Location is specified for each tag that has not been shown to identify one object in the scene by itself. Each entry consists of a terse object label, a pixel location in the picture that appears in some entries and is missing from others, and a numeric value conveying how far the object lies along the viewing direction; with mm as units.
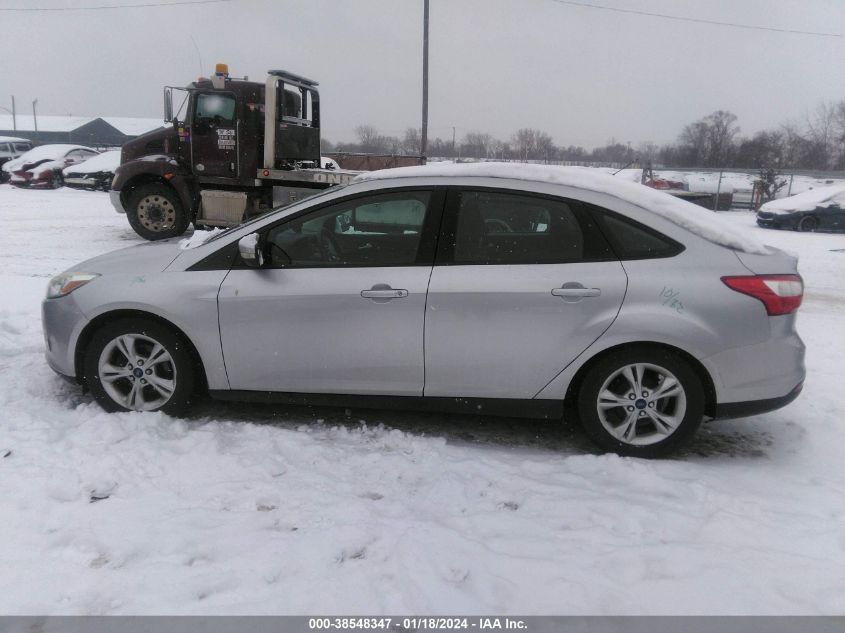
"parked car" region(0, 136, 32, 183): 28861
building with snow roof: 77938
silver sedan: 3598
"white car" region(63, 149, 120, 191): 22516
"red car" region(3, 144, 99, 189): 24906
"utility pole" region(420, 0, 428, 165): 20172
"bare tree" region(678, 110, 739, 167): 62375
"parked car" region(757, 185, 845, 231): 18562
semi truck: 11383
